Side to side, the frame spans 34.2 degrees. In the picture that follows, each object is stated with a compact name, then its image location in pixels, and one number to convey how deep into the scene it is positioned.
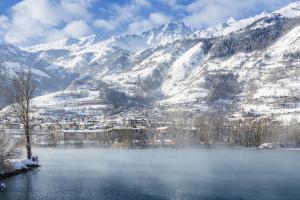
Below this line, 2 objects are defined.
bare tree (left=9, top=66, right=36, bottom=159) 87.00
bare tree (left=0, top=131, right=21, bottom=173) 71.94
